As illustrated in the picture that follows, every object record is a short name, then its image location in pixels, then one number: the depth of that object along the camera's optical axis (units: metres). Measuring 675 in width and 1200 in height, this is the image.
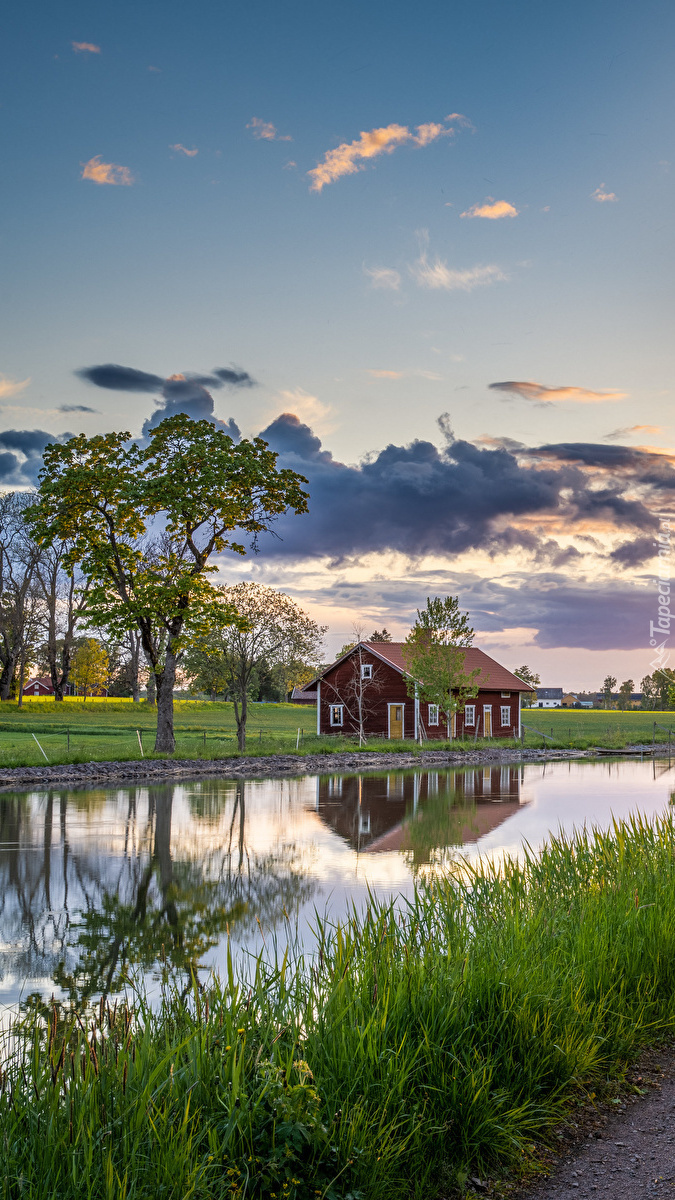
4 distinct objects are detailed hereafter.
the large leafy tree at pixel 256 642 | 37.59
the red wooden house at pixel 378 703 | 56.69
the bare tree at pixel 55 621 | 75.25
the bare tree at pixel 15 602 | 69.94
